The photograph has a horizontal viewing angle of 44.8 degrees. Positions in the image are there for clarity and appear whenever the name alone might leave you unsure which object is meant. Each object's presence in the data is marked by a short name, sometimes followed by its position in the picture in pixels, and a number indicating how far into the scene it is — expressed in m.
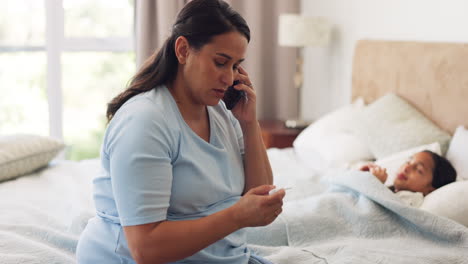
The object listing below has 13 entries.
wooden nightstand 3.53
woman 1.11
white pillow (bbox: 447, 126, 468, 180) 2.21
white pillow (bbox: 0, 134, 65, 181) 2.27
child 2.13
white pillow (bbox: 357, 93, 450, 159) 2.47
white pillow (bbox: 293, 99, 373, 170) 2.69
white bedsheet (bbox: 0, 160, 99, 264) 1.53
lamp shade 3.57
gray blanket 1.56
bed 1.62
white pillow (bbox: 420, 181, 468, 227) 1.85
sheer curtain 3.93
